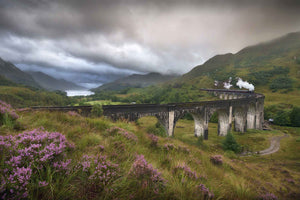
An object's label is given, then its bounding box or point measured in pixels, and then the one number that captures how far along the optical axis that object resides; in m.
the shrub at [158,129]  25.26
